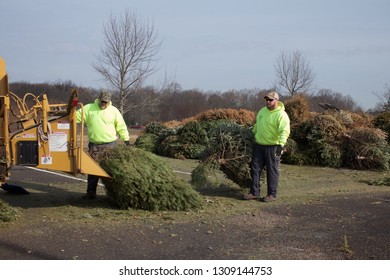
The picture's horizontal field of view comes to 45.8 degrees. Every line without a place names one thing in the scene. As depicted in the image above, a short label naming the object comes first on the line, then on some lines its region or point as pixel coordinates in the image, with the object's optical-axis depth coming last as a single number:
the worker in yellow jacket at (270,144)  8.61
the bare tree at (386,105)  31.39
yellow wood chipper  6.50
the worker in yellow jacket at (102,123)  8.05
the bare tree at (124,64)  23.05
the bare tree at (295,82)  33.19
